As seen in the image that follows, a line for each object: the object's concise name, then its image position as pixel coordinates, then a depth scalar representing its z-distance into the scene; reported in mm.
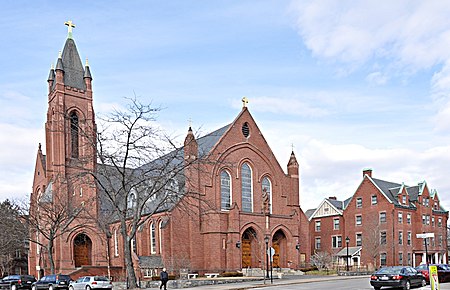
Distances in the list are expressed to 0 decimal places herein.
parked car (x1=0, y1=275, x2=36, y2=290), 44281
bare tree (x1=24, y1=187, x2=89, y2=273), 49400
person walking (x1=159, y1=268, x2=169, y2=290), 33406
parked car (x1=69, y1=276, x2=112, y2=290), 35969
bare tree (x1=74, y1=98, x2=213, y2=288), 31766
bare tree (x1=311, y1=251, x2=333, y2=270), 60056
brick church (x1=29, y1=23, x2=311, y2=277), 49500
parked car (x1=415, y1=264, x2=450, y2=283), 34000
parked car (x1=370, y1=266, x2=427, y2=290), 27922
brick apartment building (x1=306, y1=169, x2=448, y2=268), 64562
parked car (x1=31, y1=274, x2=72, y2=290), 41188
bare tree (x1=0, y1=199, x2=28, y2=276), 54938
